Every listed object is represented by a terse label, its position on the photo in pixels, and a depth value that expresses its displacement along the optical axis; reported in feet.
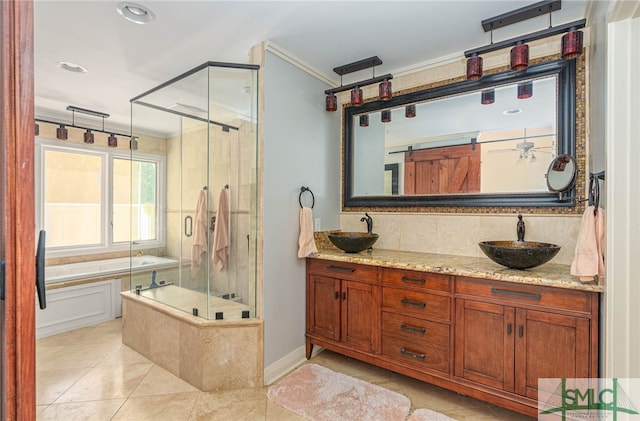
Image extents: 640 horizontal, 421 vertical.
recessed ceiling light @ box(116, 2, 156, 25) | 6.14
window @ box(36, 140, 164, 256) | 10.55
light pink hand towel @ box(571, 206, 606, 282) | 5.16
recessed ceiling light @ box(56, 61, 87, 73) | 8.44
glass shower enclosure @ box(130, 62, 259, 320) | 7.83
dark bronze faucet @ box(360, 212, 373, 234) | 9.73
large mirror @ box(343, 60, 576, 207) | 7.14
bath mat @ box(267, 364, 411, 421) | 6.41
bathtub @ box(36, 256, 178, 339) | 10.36
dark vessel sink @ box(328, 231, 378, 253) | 8.15
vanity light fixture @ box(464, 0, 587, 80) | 5.92
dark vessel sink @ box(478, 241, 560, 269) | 5.82
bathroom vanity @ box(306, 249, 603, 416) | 5.47
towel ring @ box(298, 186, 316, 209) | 8.76
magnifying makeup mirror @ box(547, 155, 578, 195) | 6.57
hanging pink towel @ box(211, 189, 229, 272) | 8.34
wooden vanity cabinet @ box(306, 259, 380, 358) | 7.58
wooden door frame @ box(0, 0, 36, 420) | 2.41
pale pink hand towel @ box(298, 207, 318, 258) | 8.47
